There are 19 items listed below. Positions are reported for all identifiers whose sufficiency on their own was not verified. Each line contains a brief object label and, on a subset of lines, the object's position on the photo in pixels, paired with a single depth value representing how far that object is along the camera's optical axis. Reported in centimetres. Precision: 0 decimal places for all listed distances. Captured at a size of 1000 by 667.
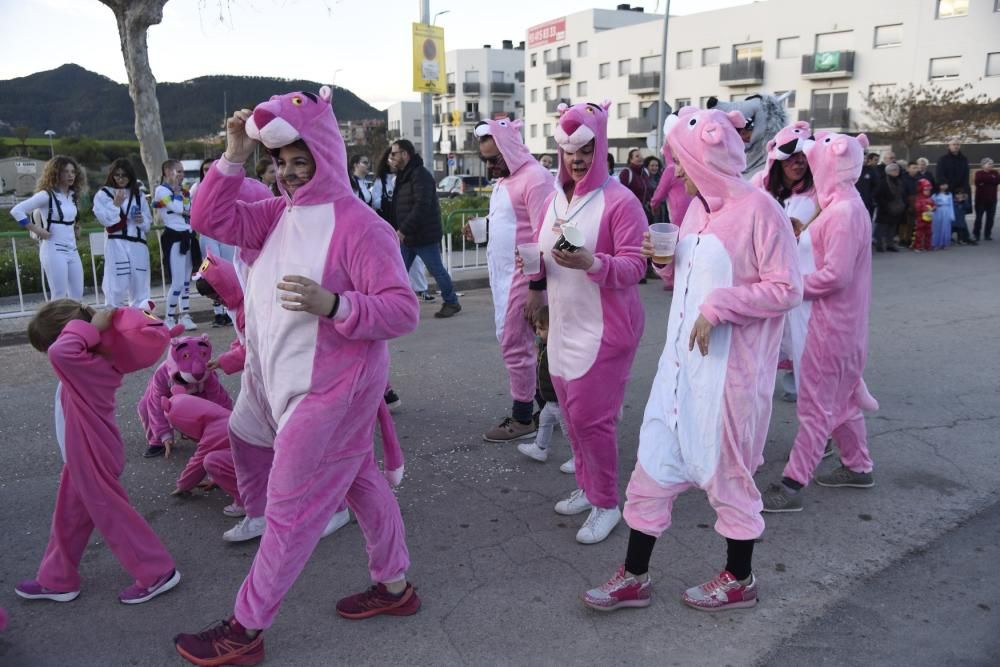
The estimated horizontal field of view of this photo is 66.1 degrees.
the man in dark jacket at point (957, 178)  1591
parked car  3845
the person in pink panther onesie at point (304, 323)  264
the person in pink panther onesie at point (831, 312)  390
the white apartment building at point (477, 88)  8225
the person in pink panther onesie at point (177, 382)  436
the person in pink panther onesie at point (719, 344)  282
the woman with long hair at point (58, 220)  764
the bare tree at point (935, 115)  3700
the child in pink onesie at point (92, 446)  297
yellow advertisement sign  1358
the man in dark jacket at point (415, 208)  838
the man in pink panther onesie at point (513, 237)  500
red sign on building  6506
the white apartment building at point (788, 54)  4028
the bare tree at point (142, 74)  1225
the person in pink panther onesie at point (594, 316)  356
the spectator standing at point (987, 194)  1579
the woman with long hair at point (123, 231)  774
